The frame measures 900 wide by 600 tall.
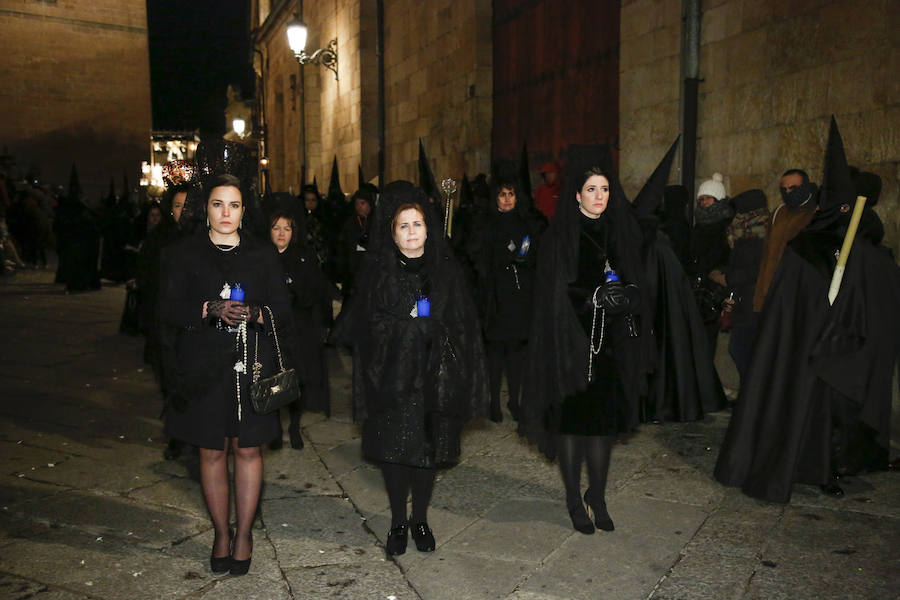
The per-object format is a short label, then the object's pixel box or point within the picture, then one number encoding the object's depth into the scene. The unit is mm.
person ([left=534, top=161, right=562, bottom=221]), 8930
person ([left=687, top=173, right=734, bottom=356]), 6633
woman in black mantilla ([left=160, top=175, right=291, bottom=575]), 3566
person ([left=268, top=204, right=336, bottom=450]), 5582
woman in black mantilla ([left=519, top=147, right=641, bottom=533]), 4062
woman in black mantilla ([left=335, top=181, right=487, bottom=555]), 3787
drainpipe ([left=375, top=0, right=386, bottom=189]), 15852
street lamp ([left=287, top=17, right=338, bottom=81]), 16547
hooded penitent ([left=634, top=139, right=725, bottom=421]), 5473
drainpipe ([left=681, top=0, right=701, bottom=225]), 7613
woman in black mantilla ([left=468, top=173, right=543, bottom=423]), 6367
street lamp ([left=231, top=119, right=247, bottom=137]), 28603
